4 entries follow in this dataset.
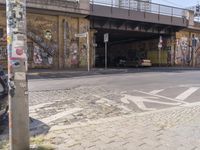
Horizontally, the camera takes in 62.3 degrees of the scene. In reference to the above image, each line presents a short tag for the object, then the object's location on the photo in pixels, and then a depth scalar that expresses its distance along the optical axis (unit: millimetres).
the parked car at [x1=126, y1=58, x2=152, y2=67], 20757
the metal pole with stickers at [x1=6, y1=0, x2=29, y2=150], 2360
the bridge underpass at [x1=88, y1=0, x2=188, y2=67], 16928
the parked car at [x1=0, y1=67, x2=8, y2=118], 3507
